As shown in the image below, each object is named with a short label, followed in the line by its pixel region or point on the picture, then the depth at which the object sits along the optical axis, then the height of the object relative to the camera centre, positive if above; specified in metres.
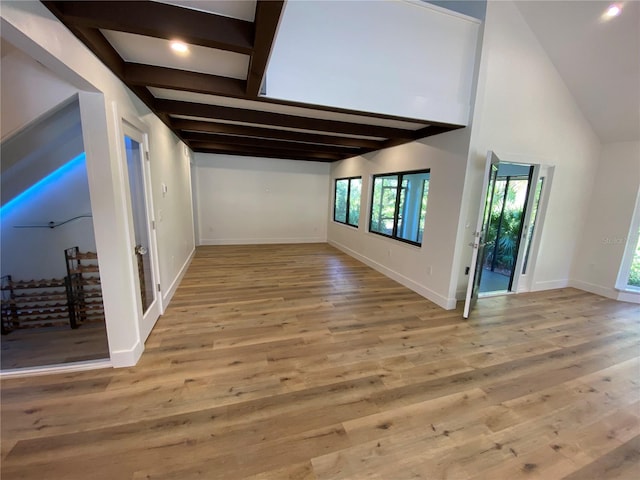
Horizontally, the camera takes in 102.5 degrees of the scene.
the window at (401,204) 4.15 -0.10
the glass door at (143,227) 2.41 -0.41
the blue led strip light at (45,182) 3.10 +0.01
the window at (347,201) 6.00 -0.12
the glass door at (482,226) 2.87 -0.28
